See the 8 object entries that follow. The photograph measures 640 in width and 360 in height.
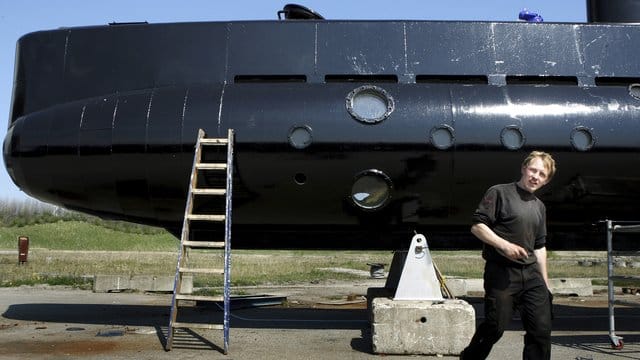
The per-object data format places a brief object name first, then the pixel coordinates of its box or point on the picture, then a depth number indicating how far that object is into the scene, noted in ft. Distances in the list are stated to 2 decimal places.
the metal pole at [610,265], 22.29
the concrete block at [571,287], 46.06
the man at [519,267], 13.85
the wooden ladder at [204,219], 20.67
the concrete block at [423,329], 20.43
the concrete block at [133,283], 44.68
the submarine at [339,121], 24.41
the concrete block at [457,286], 43.57
